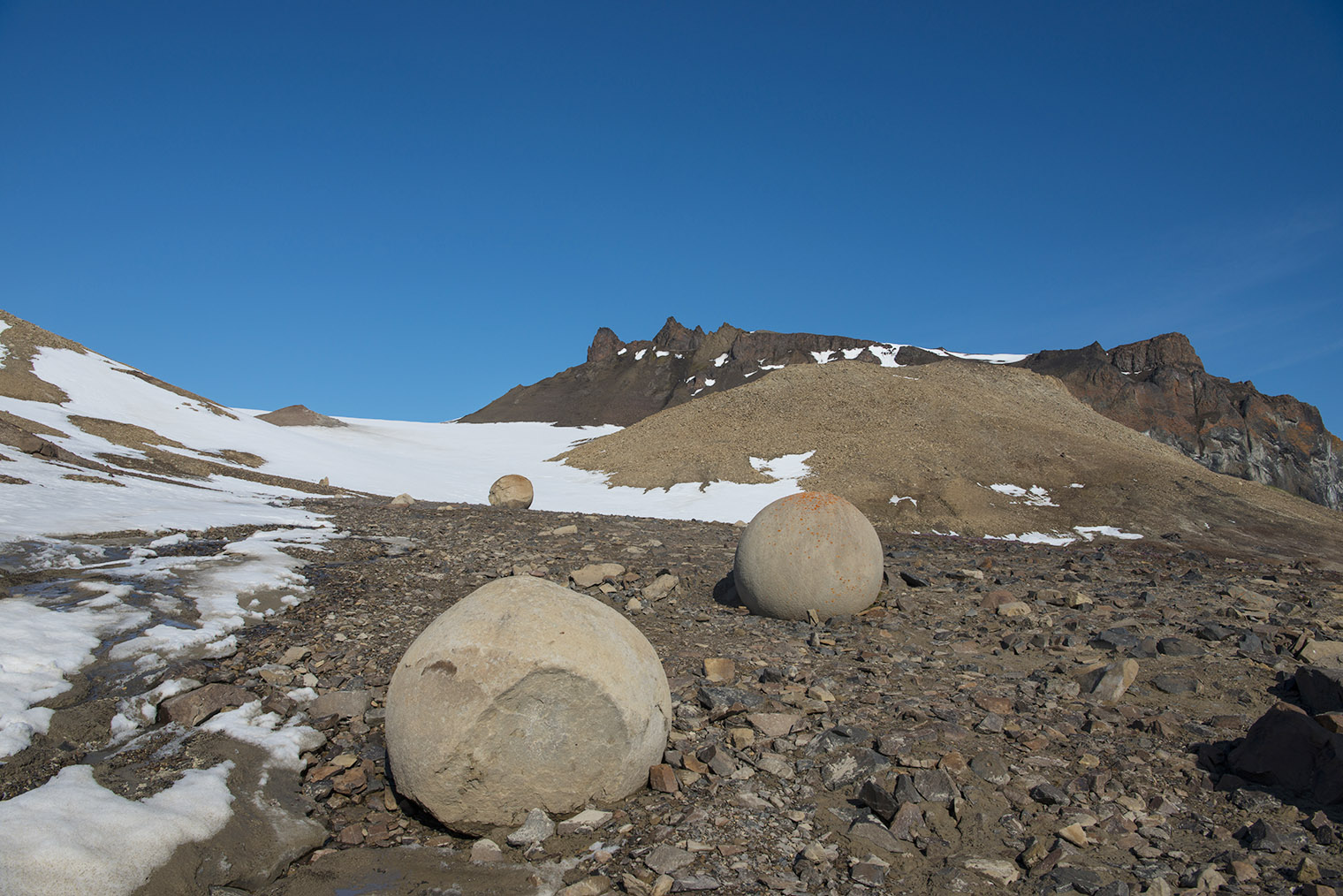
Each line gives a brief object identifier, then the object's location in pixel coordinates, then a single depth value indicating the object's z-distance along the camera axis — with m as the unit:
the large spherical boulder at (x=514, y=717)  5.20
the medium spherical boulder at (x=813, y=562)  10.44
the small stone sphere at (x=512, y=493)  25.47
